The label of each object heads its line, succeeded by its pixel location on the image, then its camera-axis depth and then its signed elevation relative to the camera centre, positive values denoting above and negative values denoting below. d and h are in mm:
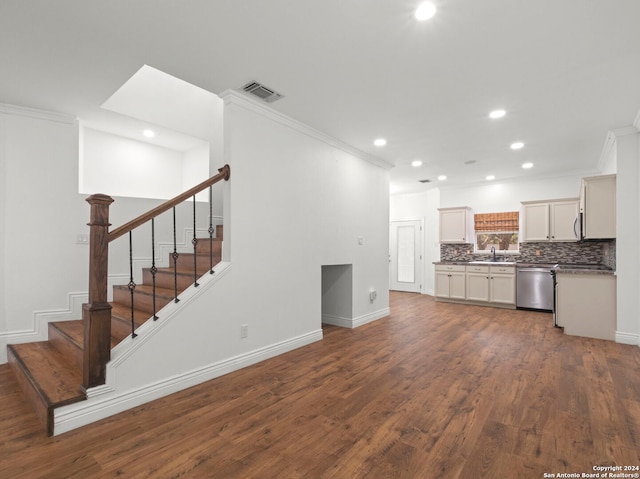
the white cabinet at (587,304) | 4293 -867
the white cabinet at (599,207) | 4281 +480
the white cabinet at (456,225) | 7398 +373
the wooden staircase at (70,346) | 2228 -1024
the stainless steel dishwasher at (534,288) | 6043 -899
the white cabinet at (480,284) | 6406 -893
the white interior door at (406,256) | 8766 -426
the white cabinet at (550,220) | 6164 +435
